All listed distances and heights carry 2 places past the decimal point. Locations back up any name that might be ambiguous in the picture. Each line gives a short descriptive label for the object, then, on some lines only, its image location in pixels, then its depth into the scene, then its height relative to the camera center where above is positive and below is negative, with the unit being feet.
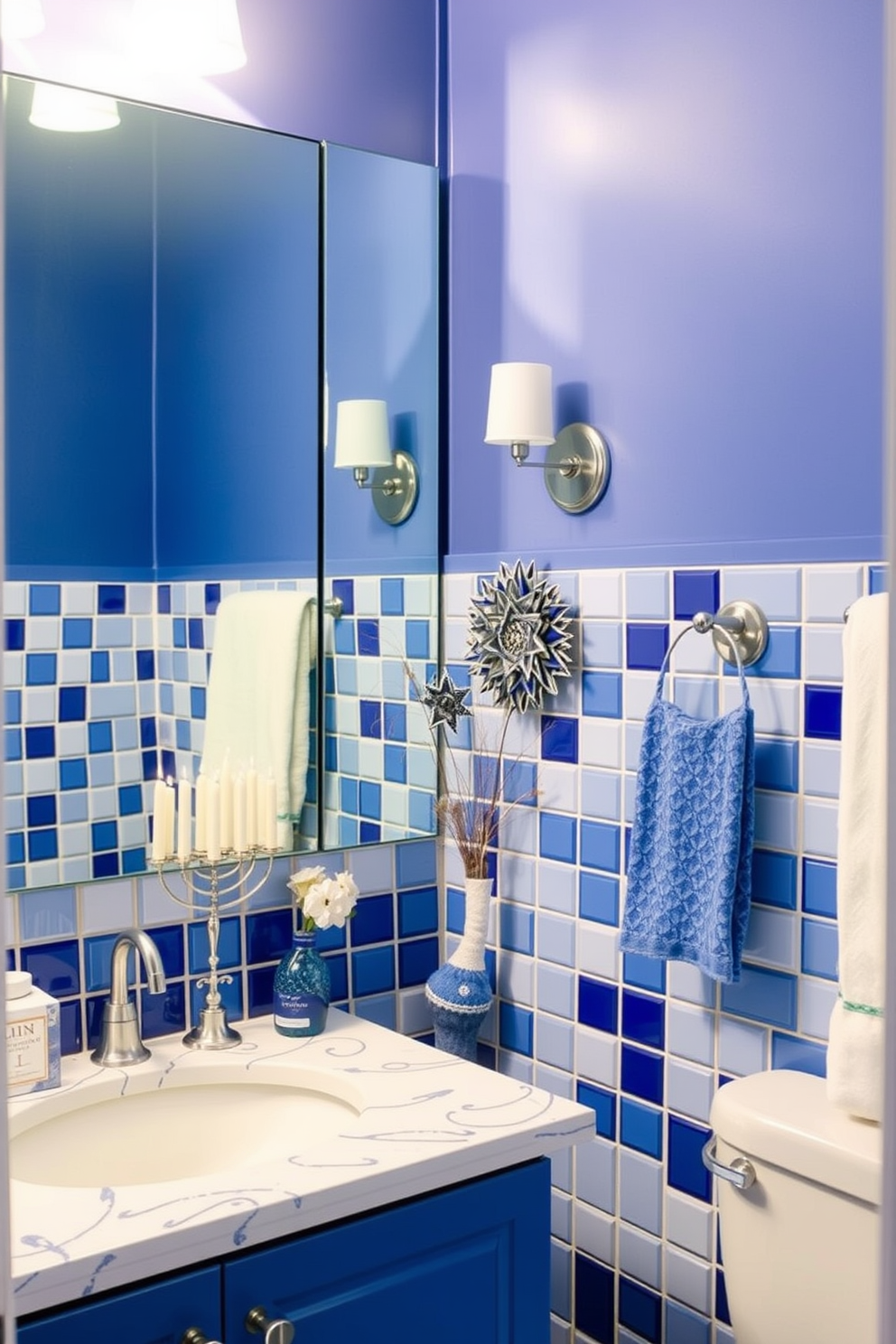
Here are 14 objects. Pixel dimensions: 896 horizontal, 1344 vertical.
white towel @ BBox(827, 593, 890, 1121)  4.56 -0.82
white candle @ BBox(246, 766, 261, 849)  6.07 -0.86
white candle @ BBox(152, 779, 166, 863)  5.78 -0.88
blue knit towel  5.11 -0.87
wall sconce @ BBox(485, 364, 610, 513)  5.94 +0.84
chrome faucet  5.56 -1.69
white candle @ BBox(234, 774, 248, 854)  6.02 -0.90
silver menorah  5.84 -1.25
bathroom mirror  5.60 +0.79
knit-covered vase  6.35 -1.74
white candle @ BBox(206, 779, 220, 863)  5.88 -0.90
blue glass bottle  5.97 -1.66
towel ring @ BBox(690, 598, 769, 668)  5.25 -0.03
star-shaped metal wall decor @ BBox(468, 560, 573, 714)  6.15 -0.08
